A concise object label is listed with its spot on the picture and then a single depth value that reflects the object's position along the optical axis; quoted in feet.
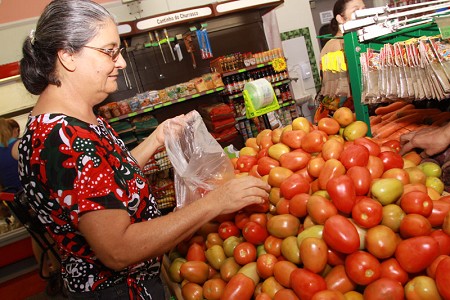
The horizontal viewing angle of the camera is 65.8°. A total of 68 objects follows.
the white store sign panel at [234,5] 16.39
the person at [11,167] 14.24
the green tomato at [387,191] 4.23
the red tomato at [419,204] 3.95
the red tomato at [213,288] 4.57
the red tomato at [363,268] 3.63
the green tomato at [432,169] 5.14
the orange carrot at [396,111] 7.31
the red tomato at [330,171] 4.69
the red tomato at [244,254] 4.72
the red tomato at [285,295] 3.88
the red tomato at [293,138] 5.96
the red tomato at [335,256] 4.05
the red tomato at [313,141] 5.65
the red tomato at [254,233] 4.77
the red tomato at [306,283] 3.70
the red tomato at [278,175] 5.28
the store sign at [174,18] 15.24
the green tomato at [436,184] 4.87
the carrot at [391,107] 7.64
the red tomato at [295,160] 5.52
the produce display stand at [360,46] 5.39
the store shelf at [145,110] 15.43
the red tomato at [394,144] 6.06
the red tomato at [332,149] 5.14
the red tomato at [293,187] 4.84
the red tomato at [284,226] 4.55
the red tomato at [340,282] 3.82
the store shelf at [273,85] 17.03
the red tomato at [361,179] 4.37
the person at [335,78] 7.06
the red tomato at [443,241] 3.73
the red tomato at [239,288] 4.17
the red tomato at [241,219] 5.10
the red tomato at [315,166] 5.12
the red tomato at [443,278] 3.19
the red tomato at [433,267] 3.52
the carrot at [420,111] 6.62
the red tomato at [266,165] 5.80
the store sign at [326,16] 24.79
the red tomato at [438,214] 4.09
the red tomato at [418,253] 3.52
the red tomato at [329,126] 6.22
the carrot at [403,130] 6.46
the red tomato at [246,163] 6.47
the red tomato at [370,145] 5.21
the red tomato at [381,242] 3.77
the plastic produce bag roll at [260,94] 9.82
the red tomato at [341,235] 3.77
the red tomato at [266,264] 4.42
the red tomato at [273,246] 4.58
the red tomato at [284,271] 4.10
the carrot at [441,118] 5.90
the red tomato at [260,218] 4.96
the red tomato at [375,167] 4.79
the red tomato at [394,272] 3.64
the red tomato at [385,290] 3.43
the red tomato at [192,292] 4.75
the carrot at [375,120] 7.68
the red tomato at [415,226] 3.74
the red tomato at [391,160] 5.03
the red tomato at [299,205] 4.57
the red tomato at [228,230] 5.21
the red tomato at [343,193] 4.12
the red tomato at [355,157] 4.82
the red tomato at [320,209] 4.14
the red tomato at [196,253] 5.19
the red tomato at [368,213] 3.93
